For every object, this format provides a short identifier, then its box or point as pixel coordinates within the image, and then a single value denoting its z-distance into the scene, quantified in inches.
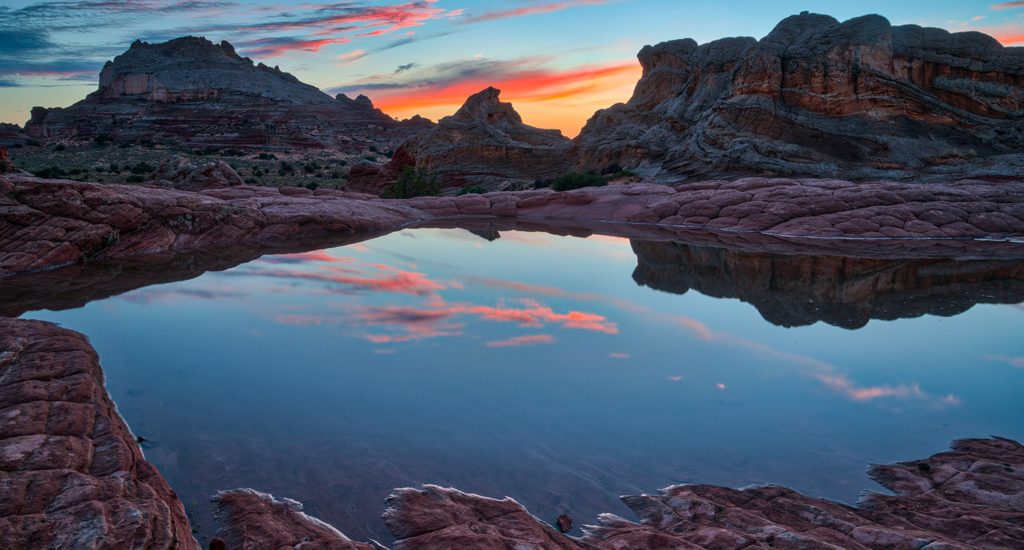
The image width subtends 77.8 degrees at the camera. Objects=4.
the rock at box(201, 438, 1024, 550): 138.1
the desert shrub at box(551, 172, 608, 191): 1194.6
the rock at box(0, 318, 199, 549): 121.8
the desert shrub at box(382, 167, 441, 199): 1201.4
